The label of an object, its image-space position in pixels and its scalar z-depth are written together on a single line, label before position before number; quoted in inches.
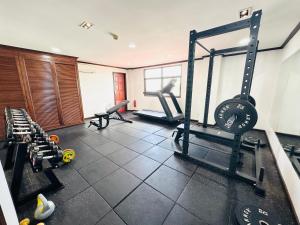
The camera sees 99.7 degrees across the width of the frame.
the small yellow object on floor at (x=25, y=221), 54.6
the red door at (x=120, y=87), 290.9
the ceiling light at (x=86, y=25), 87.0
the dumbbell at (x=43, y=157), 62.2
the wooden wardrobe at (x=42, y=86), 138.9
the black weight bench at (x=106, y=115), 183.6
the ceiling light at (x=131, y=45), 127.6
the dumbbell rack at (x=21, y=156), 66.2
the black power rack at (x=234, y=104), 67.1
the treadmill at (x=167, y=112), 198.2
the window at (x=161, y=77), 234.5
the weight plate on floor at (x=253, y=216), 53.8
